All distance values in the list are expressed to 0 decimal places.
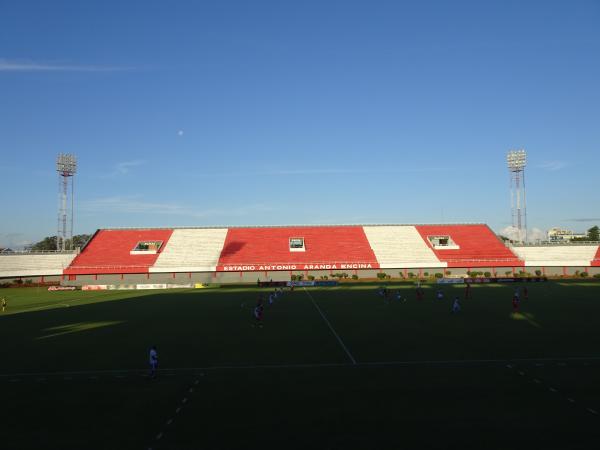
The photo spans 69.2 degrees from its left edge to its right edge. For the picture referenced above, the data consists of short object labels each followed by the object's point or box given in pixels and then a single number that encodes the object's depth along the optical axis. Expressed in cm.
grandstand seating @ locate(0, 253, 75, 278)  7509
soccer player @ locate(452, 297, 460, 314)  3572
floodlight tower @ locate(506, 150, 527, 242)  9526
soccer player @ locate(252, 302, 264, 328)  3195
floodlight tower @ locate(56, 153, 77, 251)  8988
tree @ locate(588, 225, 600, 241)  17392
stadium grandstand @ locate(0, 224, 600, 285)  7581
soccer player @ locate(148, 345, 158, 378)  1895
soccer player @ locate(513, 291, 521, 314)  3550
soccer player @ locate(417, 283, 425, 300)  4578
